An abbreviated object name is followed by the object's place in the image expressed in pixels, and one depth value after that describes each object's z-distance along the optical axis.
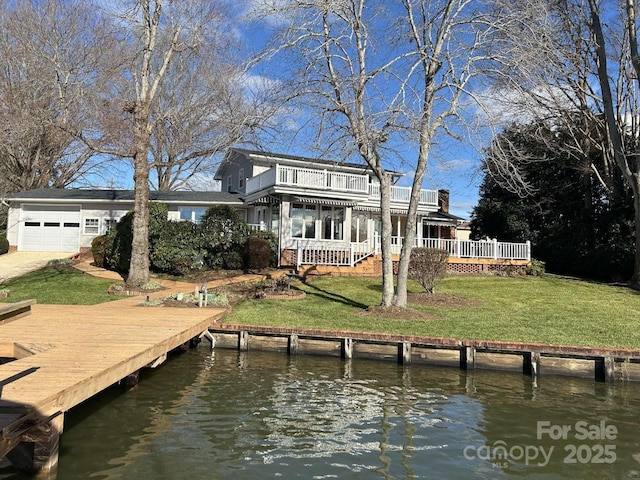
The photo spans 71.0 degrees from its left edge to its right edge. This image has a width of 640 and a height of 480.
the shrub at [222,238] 20.23
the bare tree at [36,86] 22.03
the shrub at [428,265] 15.66
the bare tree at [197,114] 15.71
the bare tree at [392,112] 12.52
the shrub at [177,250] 19.64
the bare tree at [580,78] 12.88
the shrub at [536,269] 22.94
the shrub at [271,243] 21.25
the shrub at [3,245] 26.22
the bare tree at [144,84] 17.56
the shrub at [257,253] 20.25
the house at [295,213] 22.41
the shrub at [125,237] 20.28
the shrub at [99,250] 21.77
